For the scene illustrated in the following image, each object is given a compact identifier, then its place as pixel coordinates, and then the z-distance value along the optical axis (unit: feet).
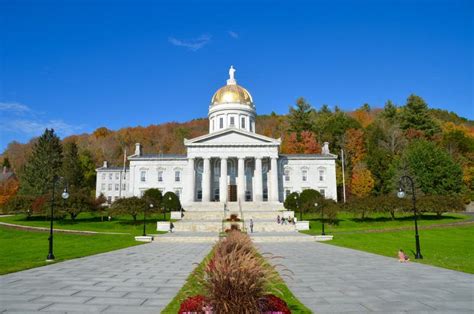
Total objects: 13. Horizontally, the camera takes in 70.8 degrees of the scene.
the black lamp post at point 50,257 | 57.74
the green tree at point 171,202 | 167.32
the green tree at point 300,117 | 295.28
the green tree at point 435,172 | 191.01
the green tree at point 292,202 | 175.34
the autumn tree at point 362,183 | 220.43
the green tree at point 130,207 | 132.46
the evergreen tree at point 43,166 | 204.72
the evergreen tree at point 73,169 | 236.34
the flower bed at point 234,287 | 17.02
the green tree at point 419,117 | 249.55
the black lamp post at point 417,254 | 61.00
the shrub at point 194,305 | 17.81
